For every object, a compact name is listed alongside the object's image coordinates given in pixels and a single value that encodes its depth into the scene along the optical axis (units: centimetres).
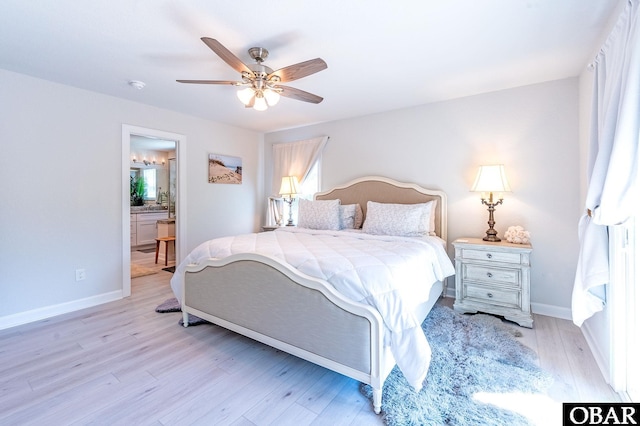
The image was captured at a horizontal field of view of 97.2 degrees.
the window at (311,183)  431
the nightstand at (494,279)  251
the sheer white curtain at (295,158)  423
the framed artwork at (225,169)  420
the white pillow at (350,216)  358
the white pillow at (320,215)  345
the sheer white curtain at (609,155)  132
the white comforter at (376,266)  150
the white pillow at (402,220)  296
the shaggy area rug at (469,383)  146
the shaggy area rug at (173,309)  261
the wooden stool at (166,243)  475
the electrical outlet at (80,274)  297
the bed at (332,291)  152
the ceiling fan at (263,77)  190
